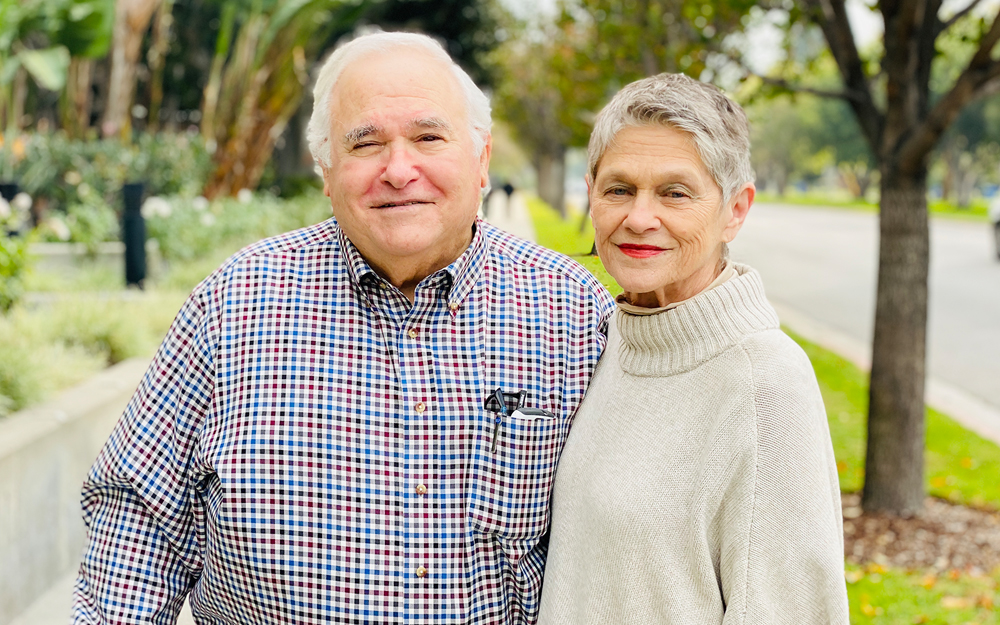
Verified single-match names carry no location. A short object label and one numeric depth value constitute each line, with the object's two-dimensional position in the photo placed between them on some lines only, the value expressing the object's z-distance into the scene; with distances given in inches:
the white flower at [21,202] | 285.4
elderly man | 75.2
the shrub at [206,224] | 374.6
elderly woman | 62.5
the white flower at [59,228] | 286.2
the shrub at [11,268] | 212.4
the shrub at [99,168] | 421.4
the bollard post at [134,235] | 308.5
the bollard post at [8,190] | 332.5
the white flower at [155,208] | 348.5
